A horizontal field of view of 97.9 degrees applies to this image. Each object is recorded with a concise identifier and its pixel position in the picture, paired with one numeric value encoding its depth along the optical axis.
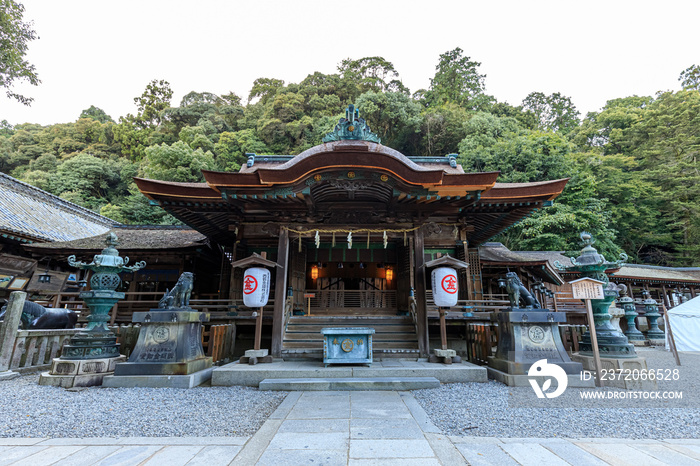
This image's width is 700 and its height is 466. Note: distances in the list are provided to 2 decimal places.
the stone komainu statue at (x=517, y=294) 6.58
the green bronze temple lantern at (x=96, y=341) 5.77
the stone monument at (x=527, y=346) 5.87
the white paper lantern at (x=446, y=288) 7.20
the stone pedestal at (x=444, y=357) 6.93
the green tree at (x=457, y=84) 36.35
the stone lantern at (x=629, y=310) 11.66
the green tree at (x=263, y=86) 42.60
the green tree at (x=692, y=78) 31.62
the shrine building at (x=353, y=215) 7.69
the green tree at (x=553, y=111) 35.47
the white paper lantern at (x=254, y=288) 7.16
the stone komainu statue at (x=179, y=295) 6.52
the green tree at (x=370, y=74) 36.38
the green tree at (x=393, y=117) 28.89
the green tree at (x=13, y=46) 13.62
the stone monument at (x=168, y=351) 5.82
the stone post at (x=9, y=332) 6.16
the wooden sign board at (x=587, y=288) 5.87
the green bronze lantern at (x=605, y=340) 5.84
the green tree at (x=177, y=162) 25.66
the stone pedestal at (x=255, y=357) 6.80
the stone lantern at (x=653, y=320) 14.77
